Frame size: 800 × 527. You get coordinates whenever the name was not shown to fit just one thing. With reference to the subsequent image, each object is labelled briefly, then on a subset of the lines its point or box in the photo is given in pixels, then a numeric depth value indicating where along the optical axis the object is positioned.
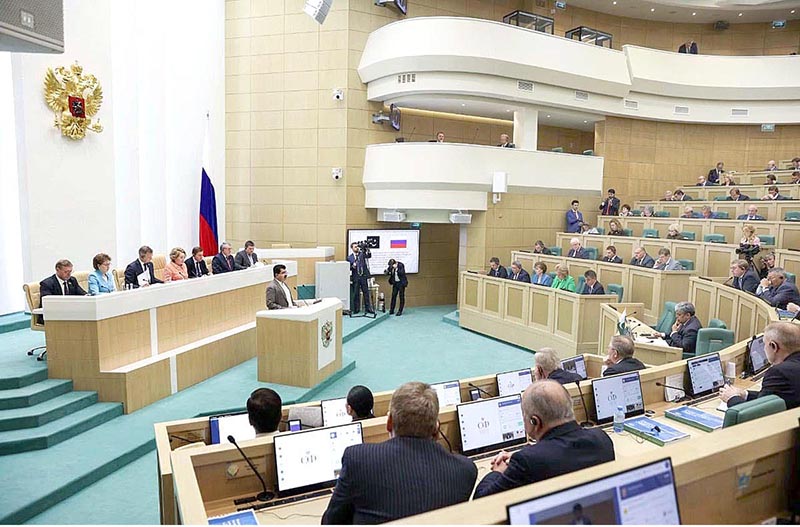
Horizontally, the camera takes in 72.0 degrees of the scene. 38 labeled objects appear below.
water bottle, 3.56
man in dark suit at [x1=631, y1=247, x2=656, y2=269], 8.99
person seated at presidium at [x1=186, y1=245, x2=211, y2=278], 7.80
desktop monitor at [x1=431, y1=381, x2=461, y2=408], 3.71
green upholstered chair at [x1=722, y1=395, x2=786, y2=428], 2.51
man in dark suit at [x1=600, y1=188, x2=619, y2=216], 13.16
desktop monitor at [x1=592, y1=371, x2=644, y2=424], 3.67
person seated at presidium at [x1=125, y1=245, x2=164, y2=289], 6.73
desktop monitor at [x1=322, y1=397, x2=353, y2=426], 3.34
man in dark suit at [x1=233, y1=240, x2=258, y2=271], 8.93
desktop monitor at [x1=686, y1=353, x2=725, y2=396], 4.20
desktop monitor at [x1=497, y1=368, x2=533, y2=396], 3.96
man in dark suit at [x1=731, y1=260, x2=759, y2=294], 6.86
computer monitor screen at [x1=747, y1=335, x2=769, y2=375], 4.70
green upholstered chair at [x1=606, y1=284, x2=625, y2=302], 8.66
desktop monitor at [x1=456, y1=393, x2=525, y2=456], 3.13
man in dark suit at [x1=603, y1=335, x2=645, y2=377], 4.18
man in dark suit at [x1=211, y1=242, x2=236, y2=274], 8.57
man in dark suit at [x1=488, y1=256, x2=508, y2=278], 10.32
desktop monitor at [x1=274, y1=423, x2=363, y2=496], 2.61
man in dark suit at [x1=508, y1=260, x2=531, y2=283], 9.83
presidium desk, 5.24
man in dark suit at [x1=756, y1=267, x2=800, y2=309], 5.96
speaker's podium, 6.21
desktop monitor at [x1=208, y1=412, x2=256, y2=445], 3.08
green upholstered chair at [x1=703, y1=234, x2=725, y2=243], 9.39
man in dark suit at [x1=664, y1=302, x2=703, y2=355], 5.82
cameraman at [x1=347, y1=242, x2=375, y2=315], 11.37
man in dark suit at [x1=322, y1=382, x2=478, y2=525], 1.85
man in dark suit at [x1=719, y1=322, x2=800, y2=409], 3.02
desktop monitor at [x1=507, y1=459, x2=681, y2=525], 1.29
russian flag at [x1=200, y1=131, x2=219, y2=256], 10.82
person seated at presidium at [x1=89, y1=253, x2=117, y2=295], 5.95
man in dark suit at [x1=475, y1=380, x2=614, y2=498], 2.06
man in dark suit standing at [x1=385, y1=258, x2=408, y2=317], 11.91
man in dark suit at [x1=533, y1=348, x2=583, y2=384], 3.79
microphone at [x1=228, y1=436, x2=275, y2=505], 2.56
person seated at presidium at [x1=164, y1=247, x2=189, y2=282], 7.03
